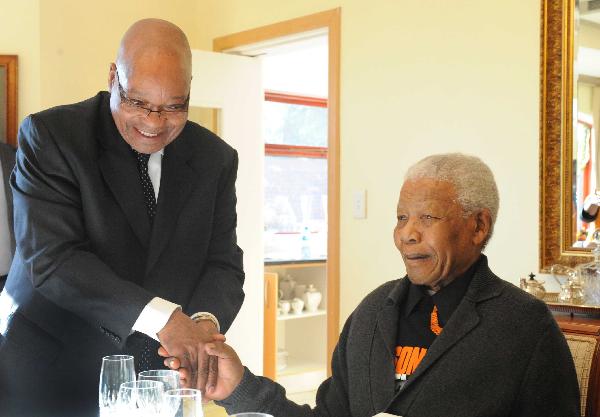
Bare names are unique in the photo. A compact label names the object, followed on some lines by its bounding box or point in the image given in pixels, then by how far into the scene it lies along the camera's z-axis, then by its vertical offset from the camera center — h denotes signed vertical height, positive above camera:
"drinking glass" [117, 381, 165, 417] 1.32 -0.30
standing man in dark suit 1.79 -0.07
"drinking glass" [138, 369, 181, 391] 1.42 -0.29
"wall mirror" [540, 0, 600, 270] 2.90 +0.28
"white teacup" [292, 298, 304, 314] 6.04 -0.71
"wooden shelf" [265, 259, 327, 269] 5.77 -0.40
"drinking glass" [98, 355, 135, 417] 1.44 -0.30
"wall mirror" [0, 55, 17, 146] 4.07 +0.52
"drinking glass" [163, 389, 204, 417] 1.24 -0.29
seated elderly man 1.69 -0.28
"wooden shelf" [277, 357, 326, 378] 5.94 -1.16
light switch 3.70 +0.01
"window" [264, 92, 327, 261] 6.68 +0.28
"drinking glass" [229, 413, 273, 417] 1.16 -0.28
